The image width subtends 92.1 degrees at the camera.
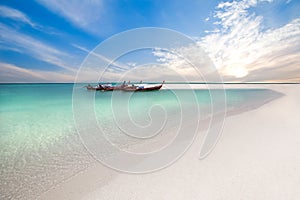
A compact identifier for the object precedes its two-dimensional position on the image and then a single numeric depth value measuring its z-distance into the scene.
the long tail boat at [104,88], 30.29
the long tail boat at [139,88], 25.02
